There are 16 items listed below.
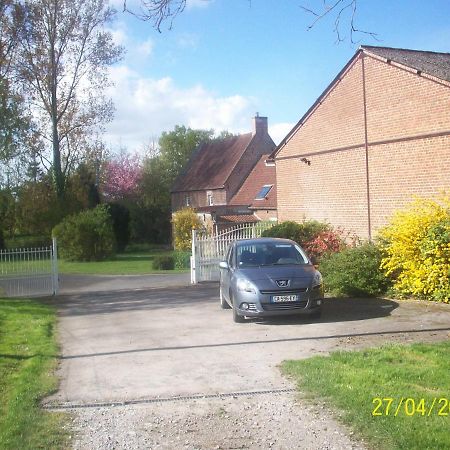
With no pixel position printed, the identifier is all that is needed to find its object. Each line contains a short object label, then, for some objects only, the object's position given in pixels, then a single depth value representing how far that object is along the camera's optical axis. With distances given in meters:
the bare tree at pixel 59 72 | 37.44
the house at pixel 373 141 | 16.36
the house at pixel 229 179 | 41.94
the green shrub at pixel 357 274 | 13.90
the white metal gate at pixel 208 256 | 20.41
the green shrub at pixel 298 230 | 19.95
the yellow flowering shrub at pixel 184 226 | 40.72
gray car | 10.73
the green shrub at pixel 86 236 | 37.75
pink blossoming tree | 61.03
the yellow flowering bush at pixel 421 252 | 12.23
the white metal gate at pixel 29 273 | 19.22
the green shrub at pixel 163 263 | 31.39
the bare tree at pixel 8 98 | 21.06
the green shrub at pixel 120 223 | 47.66
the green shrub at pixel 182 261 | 31.57
